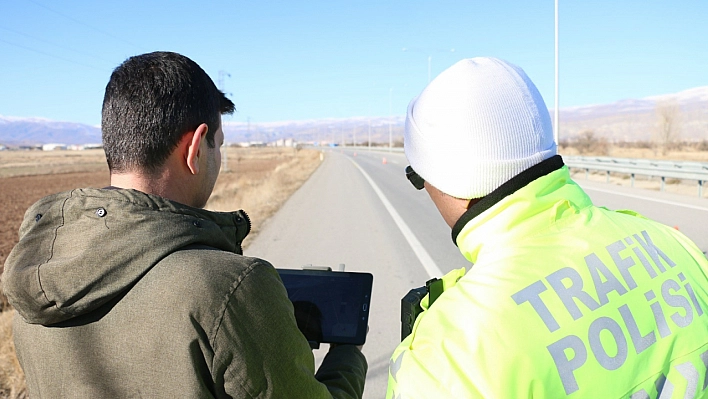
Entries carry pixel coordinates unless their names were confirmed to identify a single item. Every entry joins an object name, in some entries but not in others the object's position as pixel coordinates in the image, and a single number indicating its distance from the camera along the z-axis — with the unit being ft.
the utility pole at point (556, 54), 86.89
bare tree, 239.01
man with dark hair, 4.71
